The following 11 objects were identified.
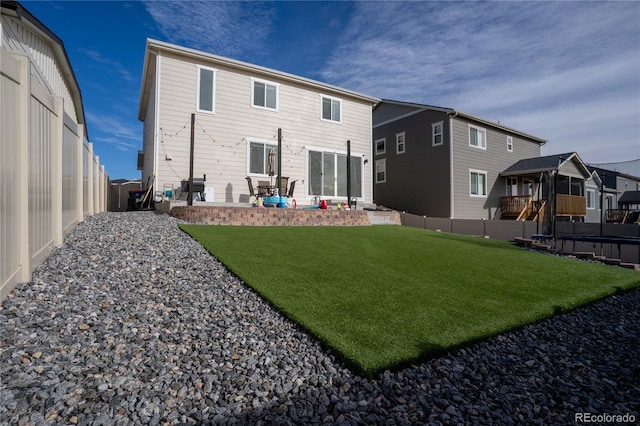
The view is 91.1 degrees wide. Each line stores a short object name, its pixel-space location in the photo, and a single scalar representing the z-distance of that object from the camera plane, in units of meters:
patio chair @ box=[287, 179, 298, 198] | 11.27
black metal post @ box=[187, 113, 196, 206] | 8.70
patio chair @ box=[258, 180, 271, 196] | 10.79
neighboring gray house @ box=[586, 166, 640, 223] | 23.22
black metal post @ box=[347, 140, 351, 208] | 11.53
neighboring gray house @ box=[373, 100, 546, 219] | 16.36
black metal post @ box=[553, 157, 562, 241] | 9.39
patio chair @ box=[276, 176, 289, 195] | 11.46
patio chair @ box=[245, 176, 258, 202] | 10.65
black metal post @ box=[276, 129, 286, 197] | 10.06
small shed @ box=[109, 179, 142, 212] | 16.02
